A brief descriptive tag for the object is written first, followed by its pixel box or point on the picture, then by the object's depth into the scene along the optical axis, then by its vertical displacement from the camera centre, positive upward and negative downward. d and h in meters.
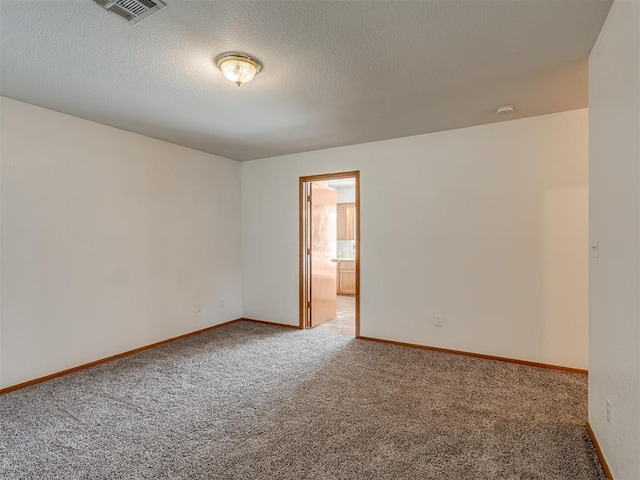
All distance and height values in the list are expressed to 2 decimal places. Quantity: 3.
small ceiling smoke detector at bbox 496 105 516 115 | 3.05 +1.15
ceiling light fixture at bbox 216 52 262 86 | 2.17 +1.12
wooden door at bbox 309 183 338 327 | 4.93 -0.28
